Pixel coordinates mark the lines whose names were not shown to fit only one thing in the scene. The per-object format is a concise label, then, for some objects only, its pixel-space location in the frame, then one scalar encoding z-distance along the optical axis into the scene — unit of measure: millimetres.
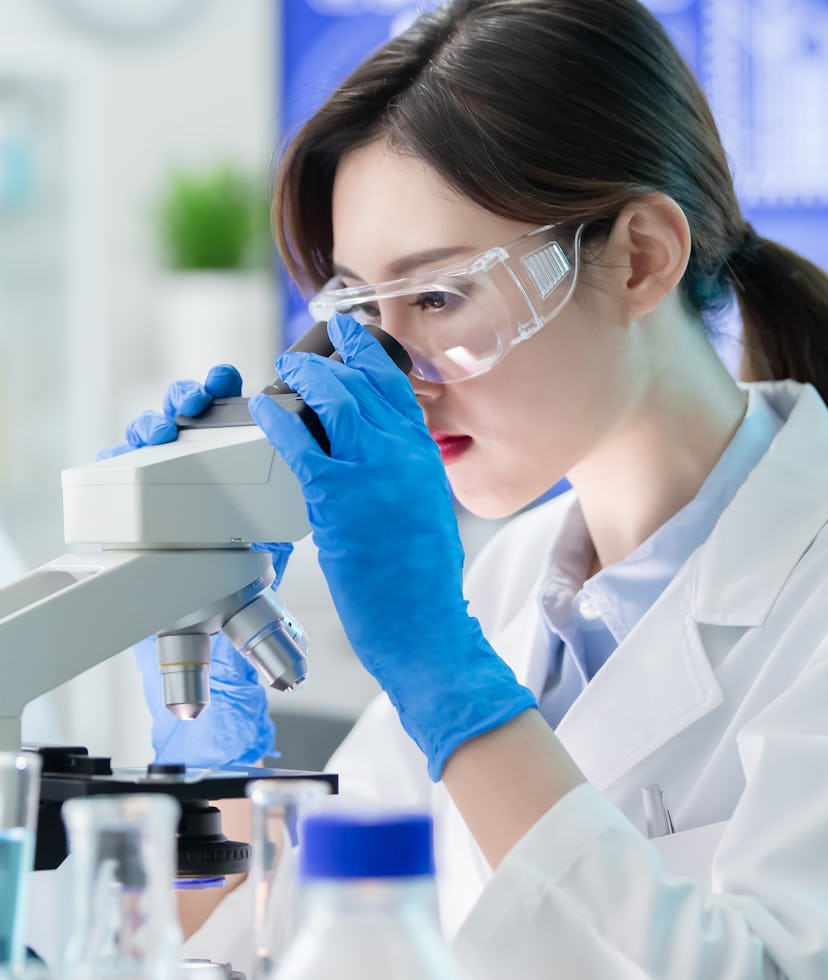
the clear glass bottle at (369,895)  760
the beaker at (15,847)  841
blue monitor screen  4027
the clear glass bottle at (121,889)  806
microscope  958
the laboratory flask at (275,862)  835
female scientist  1009
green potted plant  4180
